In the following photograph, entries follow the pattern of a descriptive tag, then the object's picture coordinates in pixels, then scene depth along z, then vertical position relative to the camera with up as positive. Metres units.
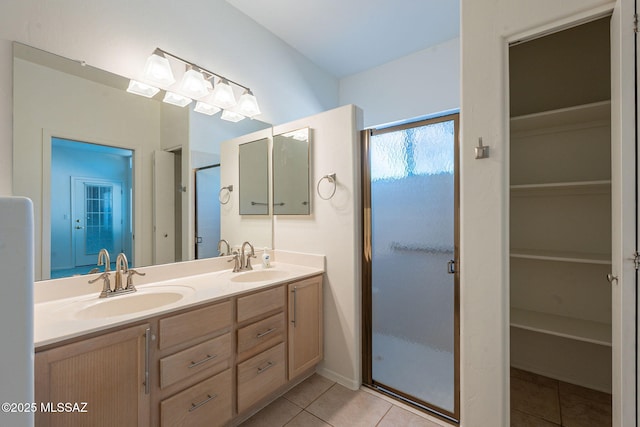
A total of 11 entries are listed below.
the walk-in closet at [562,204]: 1.74 +0.04
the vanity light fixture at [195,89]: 1.71 +0.89
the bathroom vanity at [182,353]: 1.03 -0.68
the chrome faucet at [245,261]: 2.20 -0.40
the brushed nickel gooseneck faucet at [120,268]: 1.53 -0.32
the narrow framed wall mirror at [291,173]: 2.28 +0.35
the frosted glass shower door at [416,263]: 1.76 -0.37
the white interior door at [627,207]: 1.03 +0.01
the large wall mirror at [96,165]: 1.36 +0.29
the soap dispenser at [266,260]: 2.26 -0.40
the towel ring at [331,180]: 2.12 +0.25
